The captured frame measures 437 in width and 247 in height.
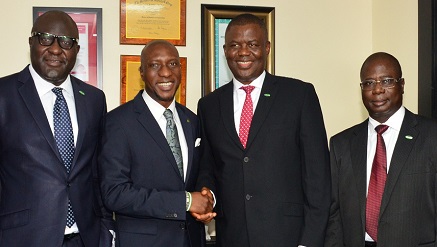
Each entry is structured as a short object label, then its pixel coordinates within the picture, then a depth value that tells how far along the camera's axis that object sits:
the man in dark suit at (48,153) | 2.26
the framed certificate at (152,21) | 3.37
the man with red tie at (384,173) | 2.41
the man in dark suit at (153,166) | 2.34
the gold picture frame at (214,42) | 3.44
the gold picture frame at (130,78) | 3.37
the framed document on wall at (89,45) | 3.31
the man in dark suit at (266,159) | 2.39
